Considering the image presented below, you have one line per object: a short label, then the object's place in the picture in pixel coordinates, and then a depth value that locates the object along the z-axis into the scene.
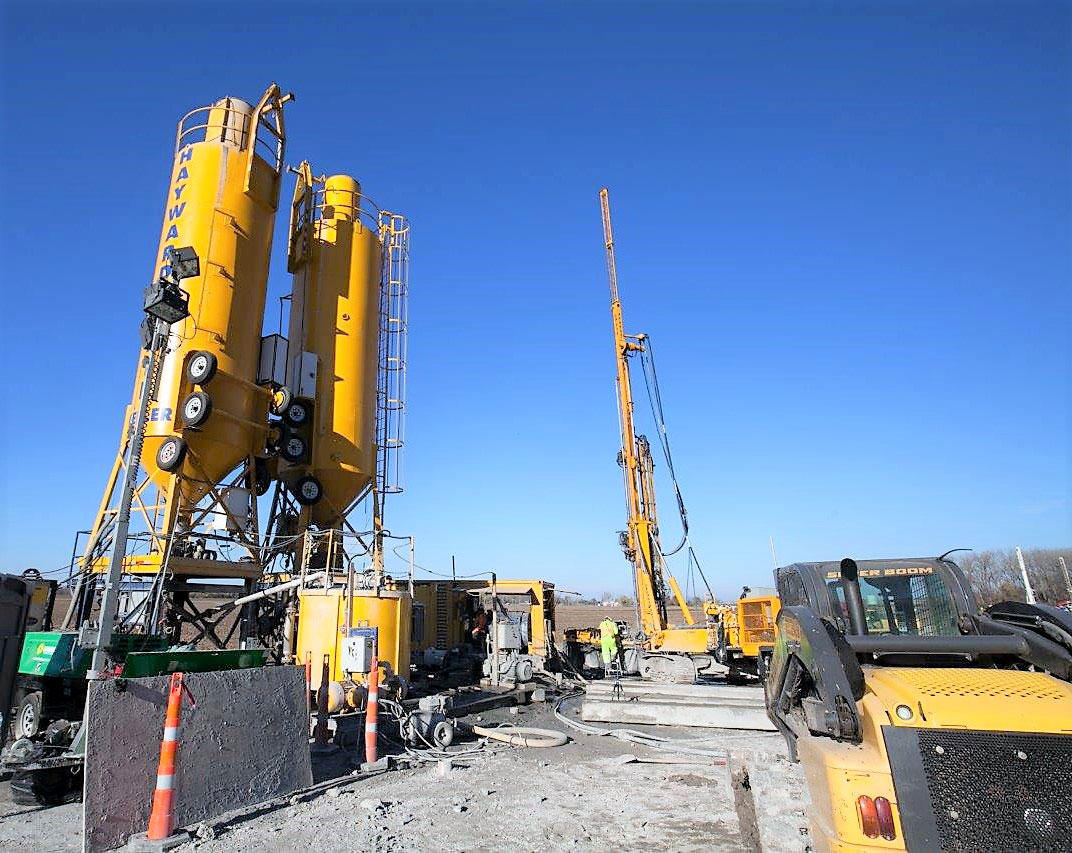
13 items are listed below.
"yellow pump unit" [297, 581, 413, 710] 11.98
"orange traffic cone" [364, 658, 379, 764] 7.68
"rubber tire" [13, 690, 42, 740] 8.43
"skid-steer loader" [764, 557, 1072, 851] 2.97
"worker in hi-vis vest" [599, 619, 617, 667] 16.88
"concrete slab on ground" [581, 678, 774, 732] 9.95
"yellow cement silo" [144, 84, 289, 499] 15.12
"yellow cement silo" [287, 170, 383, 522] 19.11
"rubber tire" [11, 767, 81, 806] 6.54
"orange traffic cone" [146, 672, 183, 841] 5.40
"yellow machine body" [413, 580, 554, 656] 18.69
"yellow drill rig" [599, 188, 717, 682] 17.06
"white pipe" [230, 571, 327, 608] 13.73
